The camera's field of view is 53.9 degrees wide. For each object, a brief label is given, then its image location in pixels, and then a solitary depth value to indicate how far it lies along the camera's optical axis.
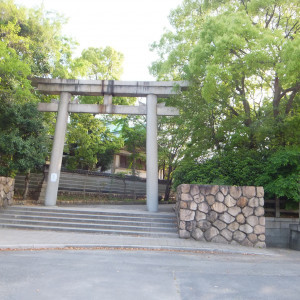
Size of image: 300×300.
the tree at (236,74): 10.53
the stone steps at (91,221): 10.56
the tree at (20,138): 13.75
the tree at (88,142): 19.29
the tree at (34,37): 14.30
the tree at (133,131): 22.45
